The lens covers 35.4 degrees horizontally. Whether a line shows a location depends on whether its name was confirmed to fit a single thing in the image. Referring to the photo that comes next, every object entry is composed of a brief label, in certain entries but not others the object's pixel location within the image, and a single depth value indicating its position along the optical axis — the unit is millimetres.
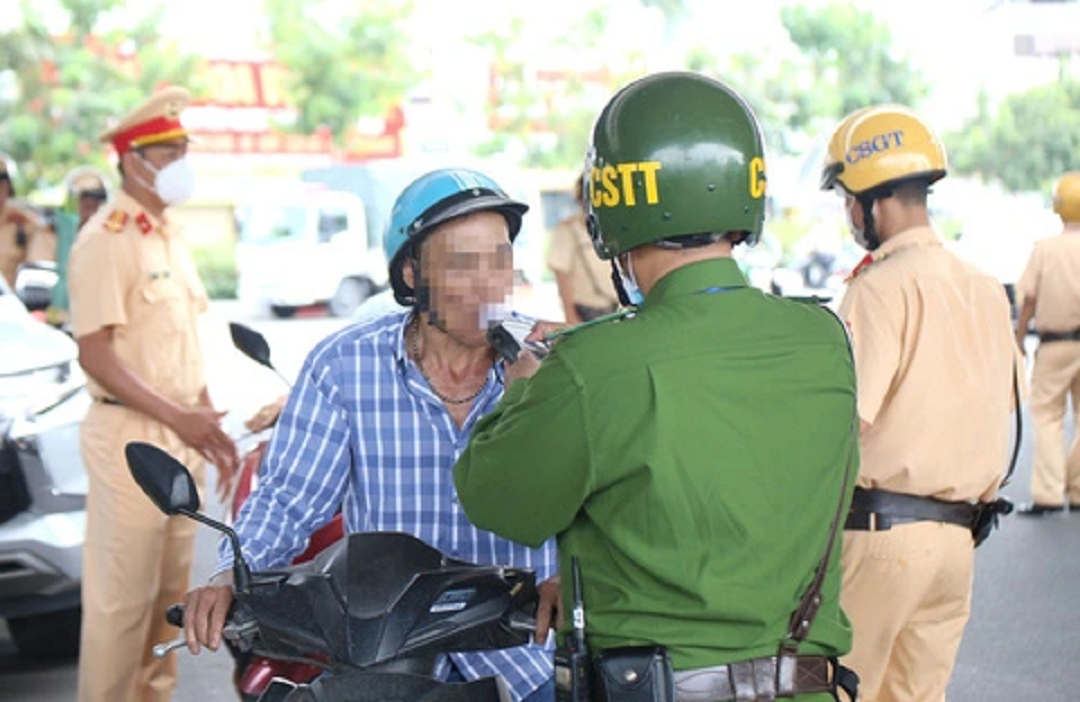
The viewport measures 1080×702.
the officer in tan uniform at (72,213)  12625
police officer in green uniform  2416
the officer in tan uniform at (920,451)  4336
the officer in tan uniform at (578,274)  11102
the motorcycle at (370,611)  2668
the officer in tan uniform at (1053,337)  10508
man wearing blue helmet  3373
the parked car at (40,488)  6301
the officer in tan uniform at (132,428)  5449
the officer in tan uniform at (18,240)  13062
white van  30719
